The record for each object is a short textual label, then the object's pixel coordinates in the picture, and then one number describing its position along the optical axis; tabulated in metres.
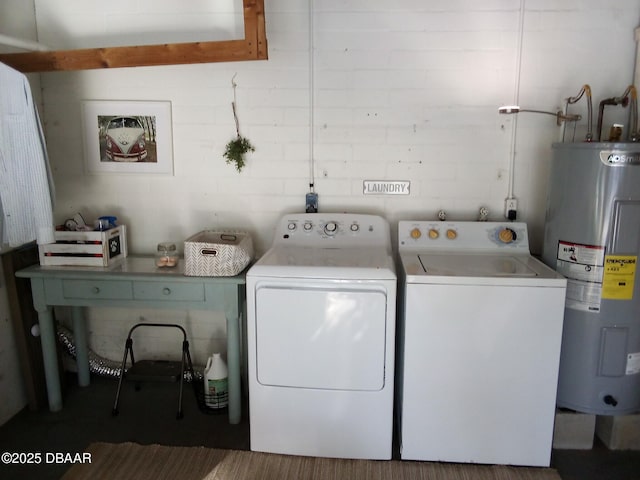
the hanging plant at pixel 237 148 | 2.82
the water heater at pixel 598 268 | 2.16
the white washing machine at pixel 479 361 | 2.13
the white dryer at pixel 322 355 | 2.18
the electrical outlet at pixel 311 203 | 2.84
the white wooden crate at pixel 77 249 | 2.66
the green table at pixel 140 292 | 2.50
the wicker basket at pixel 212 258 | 2.46
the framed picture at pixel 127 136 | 2.89
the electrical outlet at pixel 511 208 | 2.76
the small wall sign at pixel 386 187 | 2.84
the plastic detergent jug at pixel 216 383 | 2.72
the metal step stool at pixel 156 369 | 2.74
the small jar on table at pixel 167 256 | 2.69
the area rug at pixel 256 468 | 2.23
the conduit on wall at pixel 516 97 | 2.64
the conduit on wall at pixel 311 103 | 2.73
